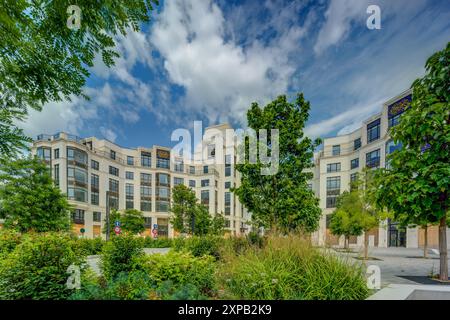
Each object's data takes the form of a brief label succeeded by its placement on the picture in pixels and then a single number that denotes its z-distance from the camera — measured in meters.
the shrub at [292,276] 4.83
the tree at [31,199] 15.93
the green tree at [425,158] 6.43
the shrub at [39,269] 4.45
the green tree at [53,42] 3.42
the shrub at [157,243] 24.84
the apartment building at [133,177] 35.00
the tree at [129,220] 33.75
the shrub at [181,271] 5.29
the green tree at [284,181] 11.10
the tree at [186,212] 32.16
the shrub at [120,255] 6.16
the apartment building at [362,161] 31.89
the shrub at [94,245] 17.80
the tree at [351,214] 17.20
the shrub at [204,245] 10.86
